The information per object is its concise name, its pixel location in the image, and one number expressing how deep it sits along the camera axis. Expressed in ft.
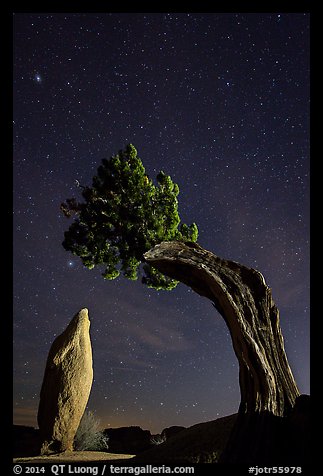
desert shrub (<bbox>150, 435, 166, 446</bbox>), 67.15
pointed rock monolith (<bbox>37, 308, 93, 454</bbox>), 45.65
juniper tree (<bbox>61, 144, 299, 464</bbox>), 27.35
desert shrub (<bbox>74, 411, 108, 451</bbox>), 52.54
